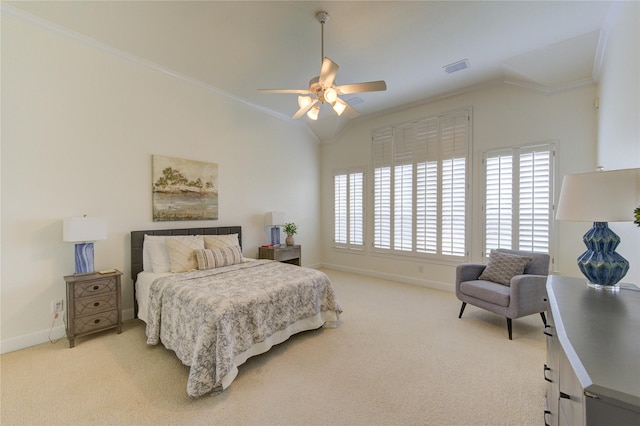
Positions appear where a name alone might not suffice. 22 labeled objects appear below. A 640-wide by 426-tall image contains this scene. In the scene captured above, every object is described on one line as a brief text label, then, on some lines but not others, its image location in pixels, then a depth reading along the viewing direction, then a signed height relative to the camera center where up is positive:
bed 2.09 -0.90
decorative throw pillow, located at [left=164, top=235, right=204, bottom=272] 3.29 -0.56
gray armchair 2.83 -0.91
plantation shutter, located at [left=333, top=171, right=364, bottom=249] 5.72 +0.00
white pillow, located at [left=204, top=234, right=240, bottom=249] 3.71 -0.47
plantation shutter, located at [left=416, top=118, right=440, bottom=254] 4.64 +0.40
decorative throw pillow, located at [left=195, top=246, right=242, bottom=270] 3.36 -0.64
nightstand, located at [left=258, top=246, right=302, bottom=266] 4.76 -0.82
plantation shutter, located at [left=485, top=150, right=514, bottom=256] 3.94 +0.15
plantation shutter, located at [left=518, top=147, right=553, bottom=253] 3.66 +0.16
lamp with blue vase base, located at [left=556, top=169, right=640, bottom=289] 1.43 +0.01
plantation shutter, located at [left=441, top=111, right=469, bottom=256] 4.36 +0.48
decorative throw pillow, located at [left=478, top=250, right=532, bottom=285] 3.22 -0.71
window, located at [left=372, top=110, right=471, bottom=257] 4.41 +0.43
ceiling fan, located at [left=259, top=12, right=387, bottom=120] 2.49 +1.21
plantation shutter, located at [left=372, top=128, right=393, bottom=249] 5.25 +0.45
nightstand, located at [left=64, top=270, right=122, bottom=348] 2.70 -1.02
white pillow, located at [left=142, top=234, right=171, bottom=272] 3.32 -0.59
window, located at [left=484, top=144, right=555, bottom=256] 3.67 +0.18
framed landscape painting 3.69 +0.29
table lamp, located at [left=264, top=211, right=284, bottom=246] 4.93 -0.25
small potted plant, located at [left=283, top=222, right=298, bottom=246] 5.17 -0.44
